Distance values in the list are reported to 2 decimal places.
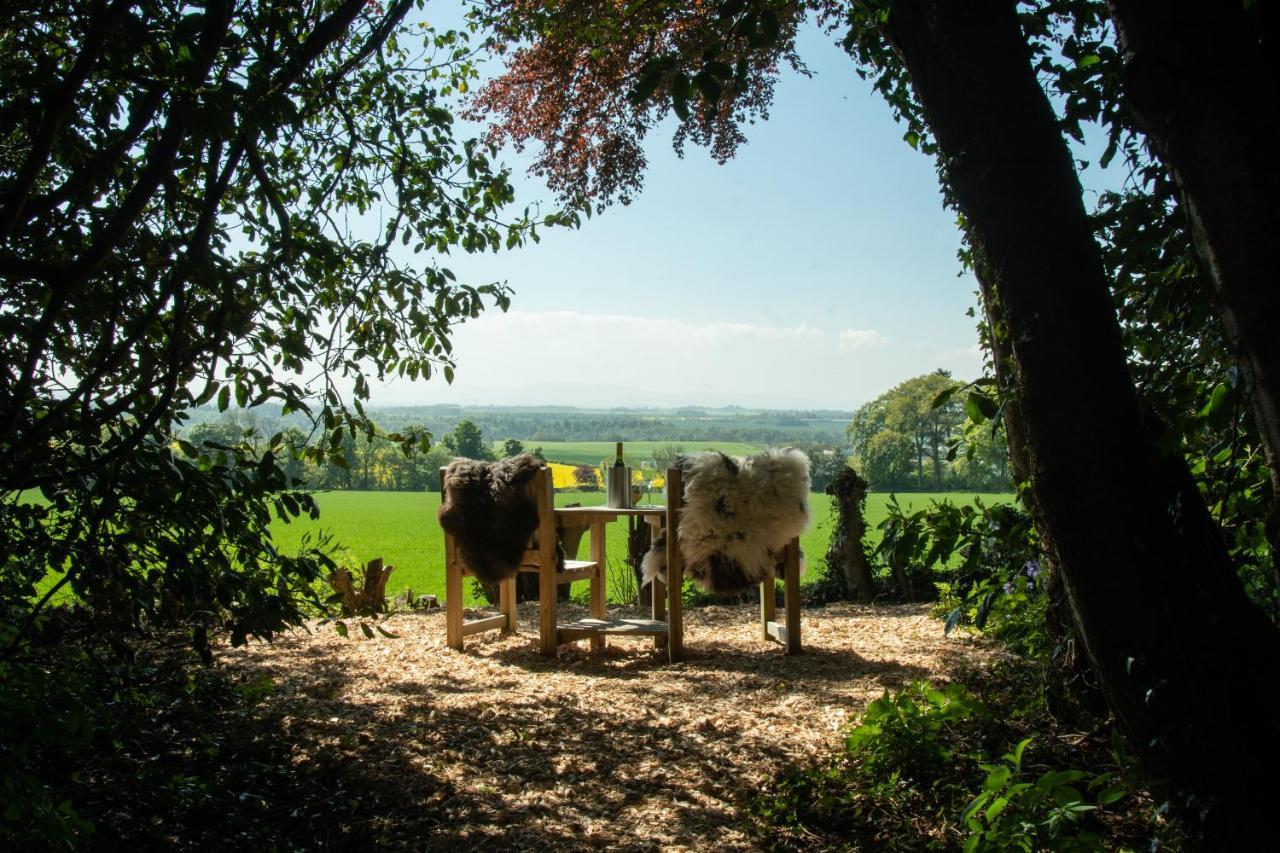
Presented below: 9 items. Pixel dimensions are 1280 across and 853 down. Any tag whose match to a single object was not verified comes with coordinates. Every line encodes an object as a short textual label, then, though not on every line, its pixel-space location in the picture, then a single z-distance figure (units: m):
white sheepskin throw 4.82
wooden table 5.05
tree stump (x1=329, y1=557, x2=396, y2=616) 6.29
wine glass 5.94
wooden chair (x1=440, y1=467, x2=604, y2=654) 5.17
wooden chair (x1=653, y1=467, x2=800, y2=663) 4.90
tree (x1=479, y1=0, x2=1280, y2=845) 1.54
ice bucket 5.42
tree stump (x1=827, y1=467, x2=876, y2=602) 7.14
